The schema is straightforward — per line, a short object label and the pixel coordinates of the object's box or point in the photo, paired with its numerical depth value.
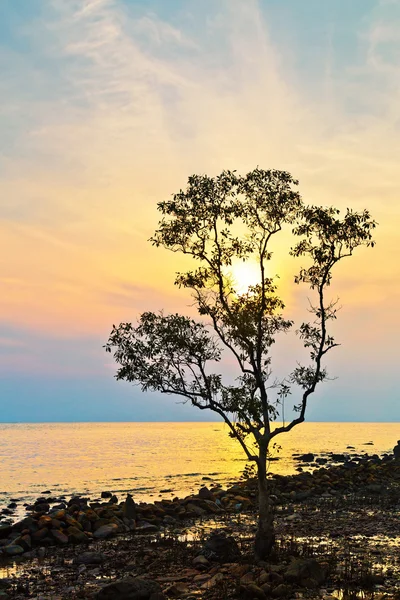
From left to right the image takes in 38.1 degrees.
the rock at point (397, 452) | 81.94
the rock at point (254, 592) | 16.39
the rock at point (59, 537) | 28.92
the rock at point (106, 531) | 30.14
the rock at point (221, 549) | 21.23
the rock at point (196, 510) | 37.06
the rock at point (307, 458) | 86.12
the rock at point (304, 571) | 17.77
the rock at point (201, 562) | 20.78
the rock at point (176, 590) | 17.36
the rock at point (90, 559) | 23.61
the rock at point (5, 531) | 30.94
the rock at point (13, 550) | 26.84
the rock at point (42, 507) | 43.06
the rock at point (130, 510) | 34.56
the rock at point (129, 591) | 16.36
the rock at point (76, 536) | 29.25
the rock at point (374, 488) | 44.88
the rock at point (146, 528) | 31.85
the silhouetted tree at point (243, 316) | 21.05
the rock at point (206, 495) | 42.25
